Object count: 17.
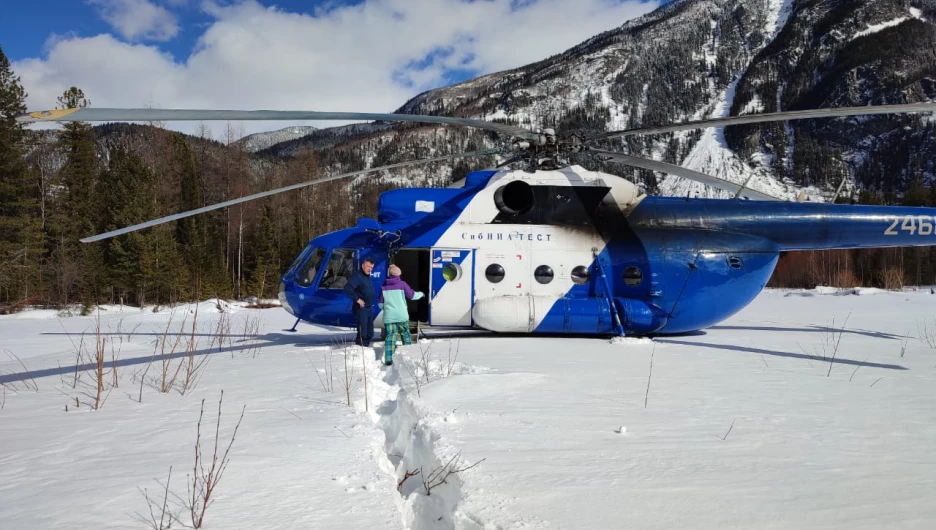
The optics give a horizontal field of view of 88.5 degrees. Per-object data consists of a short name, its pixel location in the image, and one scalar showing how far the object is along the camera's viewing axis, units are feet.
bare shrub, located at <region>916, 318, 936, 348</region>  23.65
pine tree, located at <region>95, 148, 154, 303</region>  93.30
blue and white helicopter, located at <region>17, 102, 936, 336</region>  27.89
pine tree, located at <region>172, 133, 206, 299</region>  110.22
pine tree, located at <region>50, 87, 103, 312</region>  86.84
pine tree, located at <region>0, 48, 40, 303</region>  81.05
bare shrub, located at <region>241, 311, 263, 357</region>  23.82
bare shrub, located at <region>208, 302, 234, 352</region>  28.80
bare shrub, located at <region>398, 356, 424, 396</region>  16.53
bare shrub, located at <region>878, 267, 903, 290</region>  92.03
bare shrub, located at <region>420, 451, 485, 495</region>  8.07
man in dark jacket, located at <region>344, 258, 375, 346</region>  25.64
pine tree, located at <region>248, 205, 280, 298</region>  114.32
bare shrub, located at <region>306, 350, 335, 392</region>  15.25
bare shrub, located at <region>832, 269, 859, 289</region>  112.78
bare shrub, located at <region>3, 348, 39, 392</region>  15.49
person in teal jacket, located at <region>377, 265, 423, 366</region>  21.09
